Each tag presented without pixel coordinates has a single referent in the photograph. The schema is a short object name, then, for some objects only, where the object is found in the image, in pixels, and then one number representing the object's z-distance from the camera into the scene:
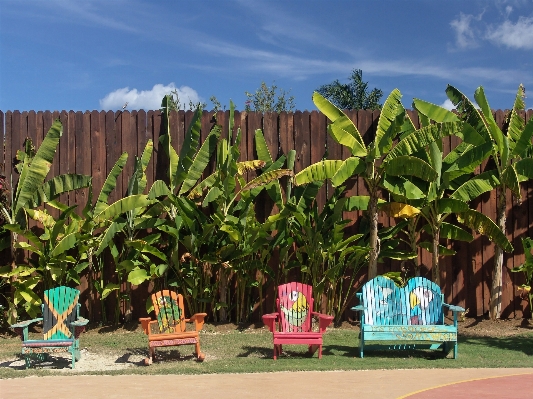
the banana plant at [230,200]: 10.52
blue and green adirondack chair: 8.86
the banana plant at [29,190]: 10.52
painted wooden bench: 9.36
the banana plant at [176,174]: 10.79
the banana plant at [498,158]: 10.59
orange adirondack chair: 8.92
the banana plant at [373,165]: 10.16
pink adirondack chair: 9.25
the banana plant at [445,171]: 10.26
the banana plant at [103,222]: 10.41
